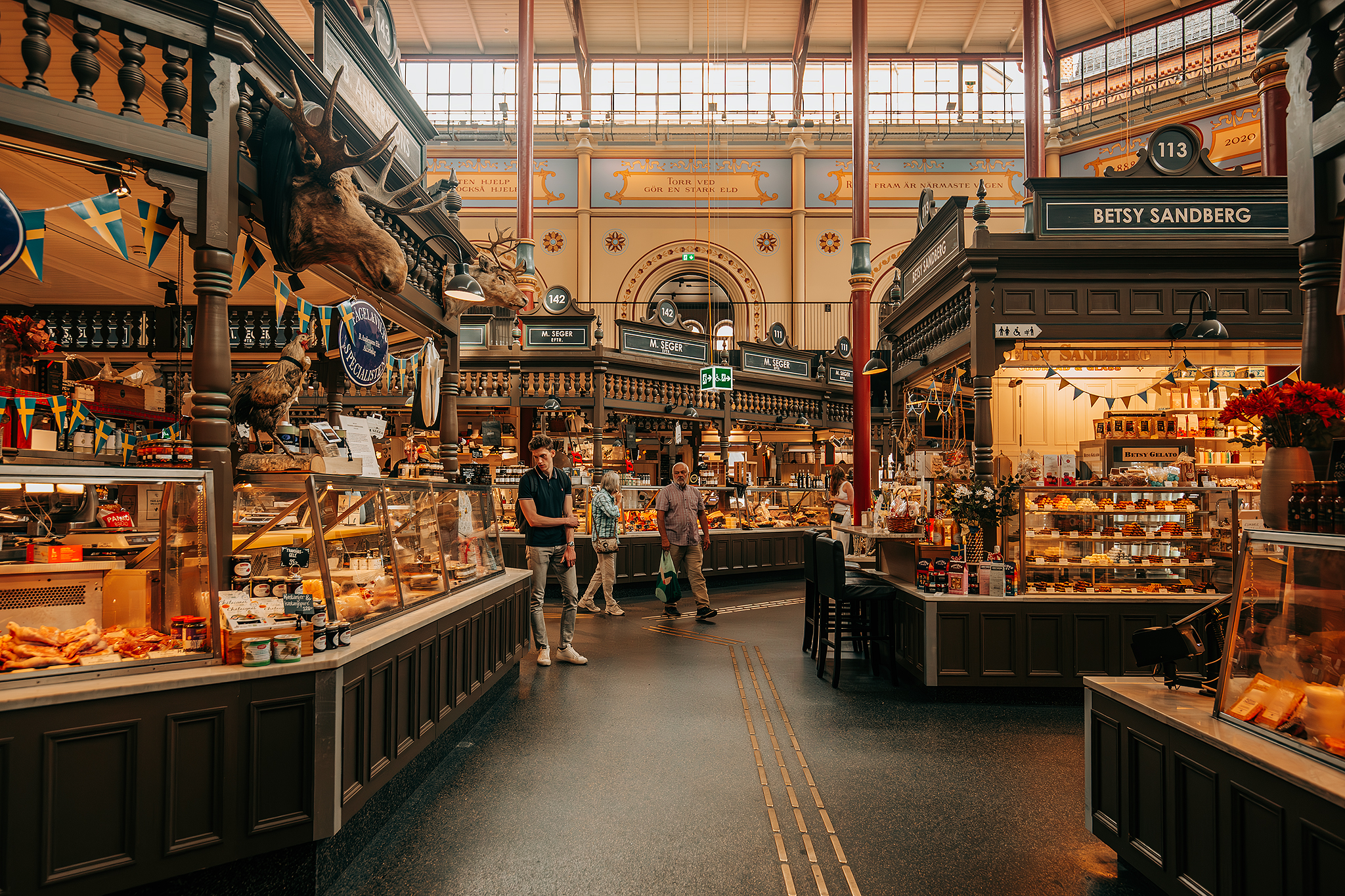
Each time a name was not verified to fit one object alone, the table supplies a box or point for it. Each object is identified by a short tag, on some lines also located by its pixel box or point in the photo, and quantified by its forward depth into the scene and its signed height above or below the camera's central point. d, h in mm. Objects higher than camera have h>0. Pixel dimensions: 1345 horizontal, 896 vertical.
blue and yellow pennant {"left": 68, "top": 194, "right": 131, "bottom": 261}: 3033 +1004
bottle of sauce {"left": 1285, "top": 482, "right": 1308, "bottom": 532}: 2475 -123
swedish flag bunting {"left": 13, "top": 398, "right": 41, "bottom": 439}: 3922 +289
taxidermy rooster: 4020 +366
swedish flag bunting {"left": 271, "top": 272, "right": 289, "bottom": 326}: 4176 +965
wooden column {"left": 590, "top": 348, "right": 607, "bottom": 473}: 11250 +1103
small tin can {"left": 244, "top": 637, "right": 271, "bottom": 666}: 2662 -641
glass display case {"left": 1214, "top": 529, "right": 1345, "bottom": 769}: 2168 -536
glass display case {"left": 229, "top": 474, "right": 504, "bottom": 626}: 3033 -357
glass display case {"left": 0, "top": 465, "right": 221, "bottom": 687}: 2580 -397
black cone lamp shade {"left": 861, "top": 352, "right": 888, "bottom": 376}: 8375 +1136
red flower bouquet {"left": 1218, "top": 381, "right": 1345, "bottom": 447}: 2781 +216
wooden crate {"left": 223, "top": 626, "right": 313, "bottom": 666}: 2689 -618
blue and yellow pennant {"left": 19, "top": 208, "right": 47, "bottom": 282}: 2961 +903
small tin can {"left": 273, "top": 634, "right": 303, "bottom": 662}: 2729 -639
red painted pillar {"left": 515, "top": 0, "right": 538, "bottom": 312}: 12758 +5728
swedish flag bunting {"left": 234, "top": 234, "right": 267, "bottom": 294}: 4164 +1155
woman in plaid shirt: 8492 -671
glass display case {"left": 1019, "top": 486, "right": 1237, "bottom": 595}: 5426 -494
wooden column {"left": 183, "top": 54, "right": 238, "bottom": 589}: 3113 +789
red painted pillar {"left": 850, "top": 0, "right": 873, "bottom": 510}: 9250 +2456
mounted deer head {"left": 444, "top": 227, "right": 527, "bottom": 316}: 6293 +1536
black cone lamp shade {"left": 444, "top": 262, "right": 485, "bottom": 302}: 5371 +1258
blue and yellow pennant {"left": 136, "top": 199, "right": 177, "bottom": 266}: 3527 +1125
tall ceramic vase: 2746 -24
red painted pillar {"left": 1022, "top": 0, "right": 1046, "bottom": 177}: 10047 +4850
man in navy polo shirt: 5965 -458
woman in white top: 8461 -482
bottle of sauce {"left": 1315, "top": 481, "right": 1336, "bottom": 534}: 2338 -121
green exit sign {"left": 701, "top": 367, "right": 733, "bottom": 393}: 11055 +1312
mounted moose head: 3531 +1277
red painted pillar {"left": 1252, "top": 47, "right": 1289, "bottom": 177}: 8344 +3774
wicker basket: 5965 -412
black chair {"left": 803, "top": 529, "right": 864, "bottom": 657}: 6480 -1043
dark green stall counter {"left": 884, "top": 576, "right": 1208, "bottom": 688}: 5254 -1144
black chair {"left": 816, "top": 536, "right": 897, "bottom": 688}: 5625 -1036
